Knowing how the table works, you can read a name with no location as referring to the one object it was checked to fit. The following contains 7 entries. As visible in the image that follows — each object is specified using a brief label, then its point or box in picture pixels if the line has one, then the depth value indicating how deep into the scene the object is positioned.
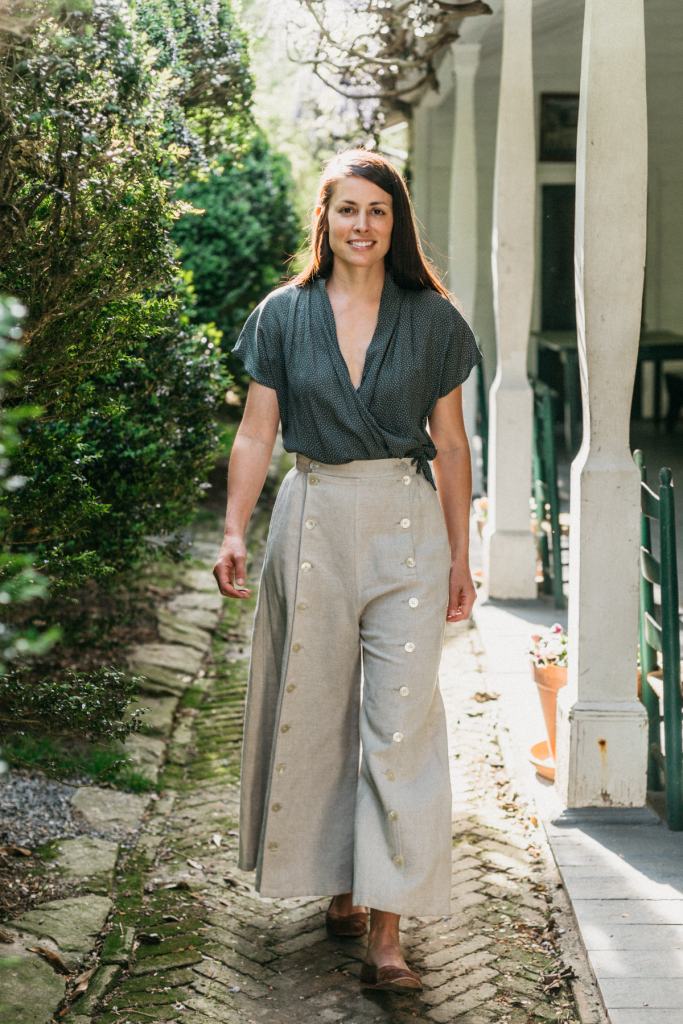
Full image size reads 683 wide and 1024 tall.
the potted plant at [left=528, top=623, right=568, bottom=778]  5.12
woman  3.57
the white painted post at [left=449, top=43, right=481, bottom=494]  9.20
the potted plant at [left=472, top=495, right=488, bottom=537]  8.29
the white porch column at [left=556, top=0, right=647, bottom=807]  4.29
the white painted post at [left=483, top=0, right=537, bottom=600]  7.05
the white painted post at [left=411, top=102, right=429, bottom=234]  12.71
